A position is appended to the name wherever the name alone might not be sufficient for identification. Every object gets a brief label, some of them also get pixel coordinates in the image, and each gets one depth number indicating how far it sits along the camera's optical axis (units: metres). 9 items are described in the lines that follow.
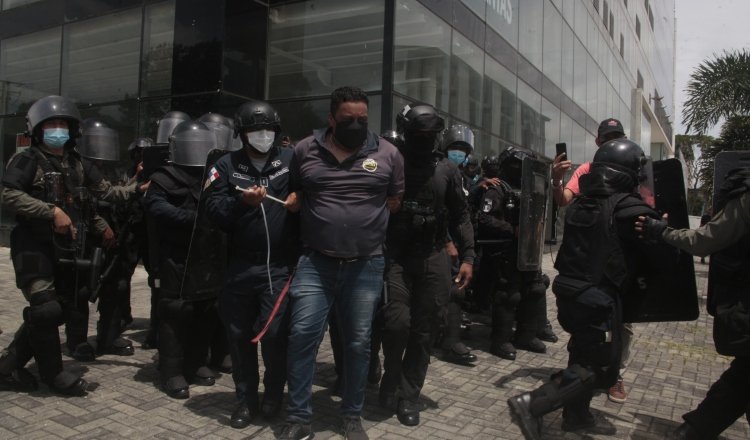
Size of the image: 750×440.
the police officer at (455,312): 5.06
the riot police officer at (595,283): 3.32
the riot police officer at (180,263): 4.06
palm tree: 13.34
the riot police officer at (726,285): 2.97
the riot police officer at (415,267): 3.67
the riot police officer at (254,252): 3.47
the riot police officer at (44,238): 3.75
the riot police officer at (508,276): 5.43
